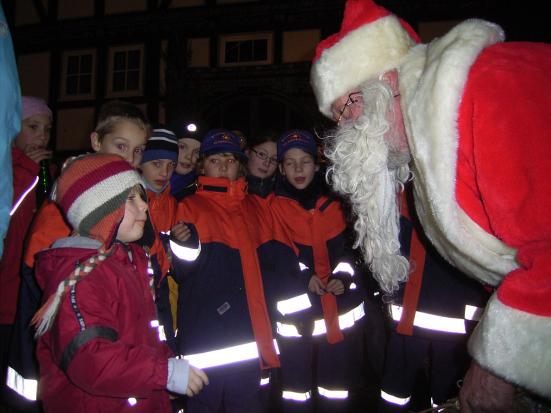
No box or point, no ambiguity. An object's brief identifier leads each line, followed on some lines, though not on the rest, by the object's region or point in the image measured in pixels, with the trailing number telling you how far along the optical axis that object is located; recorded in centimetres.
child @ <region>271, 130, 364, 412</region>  312
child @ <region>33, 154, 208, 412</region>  156
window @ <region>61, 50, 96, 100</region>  1129
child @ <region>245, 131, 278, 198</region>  434
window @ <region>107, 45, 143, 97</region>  1105
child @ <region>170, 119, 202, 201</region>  375
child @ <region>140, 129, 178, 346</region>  259
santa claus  117
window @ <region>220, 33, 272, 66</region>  1030
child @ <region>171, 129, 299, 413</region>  254
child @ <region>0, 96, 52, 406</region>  264
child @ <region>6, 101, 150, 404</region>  197
